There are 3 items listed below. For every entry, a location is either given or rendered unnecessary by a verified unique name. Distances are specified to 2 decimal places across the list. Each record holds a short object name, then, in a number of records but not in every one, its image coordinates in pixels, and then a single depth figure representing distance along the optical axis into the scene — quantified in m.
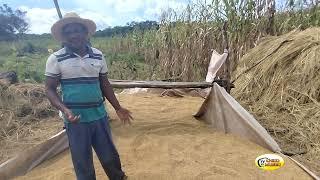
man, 1.37
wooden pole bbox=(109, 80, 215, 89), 2.59
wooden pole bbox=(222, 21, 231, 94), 2.68
